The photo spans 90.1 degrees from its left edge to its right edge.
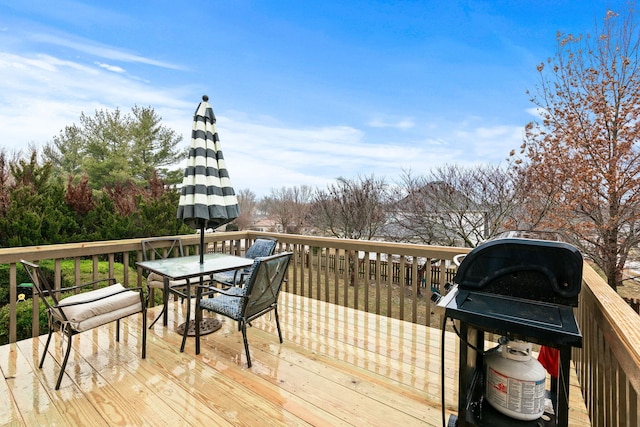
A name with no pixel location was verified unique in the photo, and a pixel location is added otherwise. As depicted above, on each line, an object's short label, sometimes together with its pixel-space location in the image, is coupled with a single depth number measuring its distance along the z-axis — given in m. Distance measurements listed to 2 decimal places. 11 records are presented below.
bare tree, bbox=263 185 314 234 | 12.09
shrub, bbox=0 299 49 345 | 3.59
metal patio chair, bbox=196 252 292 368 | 2.52
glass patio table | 2.79
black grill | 1.04
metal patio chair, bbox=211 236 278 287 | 3.59
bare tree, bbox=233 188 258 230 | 13.77
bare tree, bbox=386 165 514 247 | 8.12
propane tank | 1.16
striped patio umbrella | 3.11
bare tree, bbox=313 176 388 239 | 10.04
